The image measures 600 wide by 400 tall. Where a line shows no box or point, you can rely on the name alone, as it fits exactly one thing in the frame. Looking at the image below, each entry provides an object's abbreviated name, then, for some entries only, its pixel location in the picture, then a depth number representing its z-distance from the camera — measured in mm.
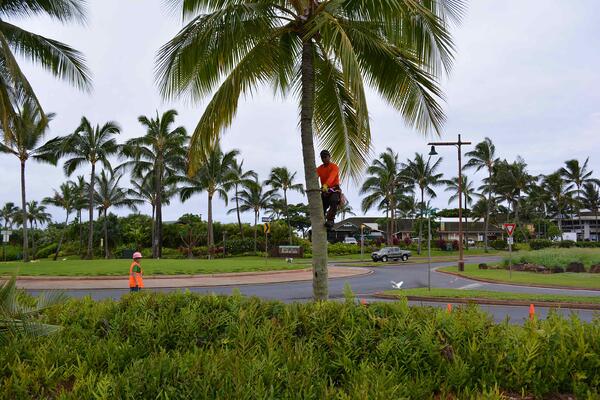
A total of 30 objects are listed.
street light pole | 27038
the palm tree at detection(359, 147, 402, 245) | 58062
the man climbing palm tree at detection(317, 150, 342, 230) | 7340
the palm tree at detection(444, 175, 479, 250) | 75000
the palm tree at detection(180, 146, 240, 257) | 48181
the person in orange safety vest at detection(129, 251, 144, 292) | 13102
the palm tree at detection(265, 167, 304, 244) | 59688
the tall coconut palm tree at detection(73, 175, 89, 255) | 59506
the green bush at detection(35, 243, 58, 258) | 57438
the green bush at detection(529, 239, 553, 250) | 62219
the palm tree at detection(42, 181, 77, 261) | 67062
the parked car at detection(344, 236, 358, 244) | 74062
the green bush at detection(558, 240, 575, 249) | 61431
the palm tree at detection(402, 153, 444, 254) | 61688
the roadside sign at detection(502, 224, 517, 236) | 25069
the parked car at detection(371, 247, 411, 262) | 45500
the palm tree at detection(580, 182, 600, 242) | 79812
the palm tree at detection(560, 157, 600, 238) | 77062
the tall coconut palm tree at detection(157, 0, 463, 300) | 6844
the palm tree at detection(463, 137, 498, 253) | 64625
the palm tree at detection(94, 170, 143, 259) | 52812
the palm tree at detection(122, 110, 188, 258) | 42781
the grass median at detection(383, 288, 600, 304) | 15508
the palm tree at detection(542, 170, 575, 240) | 76875
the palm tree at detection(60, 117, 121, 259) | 42397
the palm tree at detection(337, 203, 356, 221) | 73550
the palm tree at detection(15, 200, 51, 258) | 96106
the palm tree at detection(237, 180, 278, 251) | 58688
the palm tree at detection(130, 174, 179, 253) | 51144
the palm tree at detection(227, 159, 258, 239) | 49906
